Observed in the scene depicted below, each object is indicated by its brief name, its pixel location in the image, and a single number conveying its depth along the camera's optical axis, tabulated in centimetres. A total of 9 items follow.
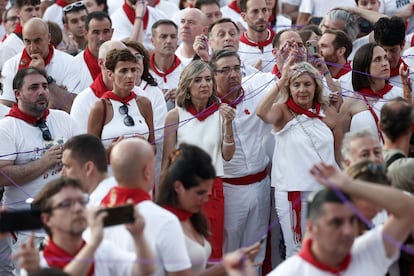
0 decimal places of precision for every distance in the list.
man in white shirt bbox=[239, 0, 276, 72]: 1062
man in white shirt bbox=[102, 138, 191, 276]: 573
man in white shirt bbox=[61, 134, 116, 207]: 664
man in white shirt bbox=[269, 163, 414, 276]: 530
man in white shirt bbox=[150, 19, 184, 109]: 1012
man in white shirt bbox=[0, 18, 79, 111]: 981
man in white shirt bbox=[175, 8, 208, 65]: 1059
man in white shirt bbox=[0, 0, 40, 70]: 1102
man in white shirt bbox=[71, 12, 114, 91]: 1002
